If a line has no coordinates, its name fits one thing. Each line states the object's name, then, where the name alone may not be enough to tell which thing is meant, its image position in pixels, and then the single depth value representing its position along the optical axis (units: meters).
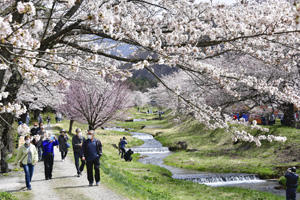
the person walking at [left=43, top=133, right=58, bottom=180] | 11.65
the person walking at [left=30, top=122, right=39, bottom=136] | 15.64
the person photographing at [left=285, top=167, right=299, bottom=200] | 12.73
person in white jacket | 10.41
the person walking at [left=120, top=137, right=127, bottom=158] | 25.16
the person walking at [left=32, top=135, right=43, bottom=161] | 14.52
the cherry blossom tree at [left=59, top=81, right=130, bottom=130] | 26.53
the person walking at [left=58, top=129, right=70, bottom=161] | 15.77
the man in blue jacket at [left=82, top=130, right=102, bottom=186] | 10.55
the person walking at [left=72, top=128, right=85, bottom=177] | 12.73
